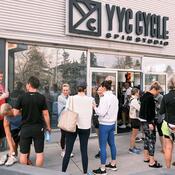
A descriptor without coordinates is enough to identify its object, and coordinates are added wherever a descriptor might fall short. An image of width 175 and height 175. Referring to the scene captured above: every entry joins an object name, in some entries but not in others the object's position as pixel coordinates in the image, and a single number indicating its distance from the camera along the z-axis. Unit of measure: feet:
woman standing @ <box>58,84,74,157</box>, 15.40
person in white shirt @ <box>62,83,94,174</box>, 12.30
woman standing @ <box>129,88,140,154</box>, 16.84
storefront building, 17.86
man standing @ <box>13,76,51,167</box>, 11.30
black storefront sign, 19.83
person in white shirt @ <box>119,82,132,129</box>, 22.86
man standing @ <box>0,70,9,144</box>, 12.49
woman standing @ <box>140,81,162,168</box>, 13.83
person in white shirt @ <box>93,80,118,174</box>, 13.14
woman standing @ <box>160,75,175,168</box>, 12.46
